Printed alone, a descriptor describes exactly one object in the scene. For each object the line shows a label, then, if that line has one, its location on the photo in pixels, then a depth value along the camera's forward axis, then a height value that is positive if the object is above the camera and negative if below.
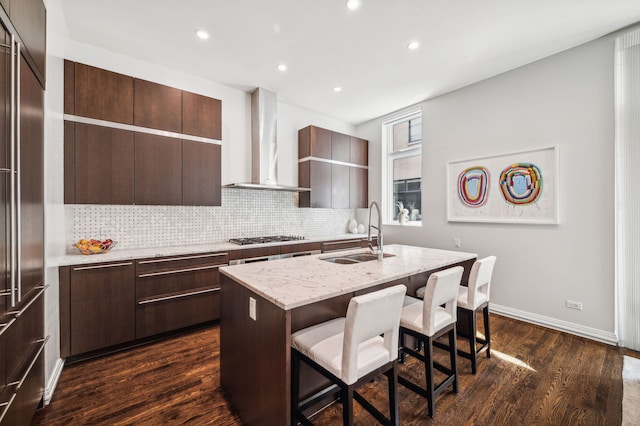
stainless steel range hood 3.81 +1.05
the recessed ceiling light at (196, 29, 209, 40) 2.57 +1.73
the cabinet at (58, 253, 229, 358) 2.27 -0.80
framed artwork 3.02 +0.29
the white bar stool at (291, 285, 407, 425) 1.26 -0.70
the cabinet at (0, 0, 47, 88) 1.28 +0.99
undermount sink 2.38 -0.41
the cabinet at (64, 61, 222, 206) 2.47 +0.74
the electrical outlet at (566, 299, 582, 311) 2.83 -0.99
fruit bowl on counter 2.54 -0.30
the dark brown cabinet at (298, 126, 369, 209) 4.33 +0.75
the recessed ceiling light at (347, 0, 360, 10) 2.19 +1.70
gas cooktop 3.47 -0.36
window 4.49 +0.74
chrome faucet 2.34 -0.31
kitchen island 1.34 -0.59
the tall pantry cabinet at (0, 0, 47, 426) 1.18 +0.02
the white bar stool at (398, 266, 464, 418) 1.70 -0.73
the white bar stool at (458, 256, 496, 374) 2.10 -0.71
